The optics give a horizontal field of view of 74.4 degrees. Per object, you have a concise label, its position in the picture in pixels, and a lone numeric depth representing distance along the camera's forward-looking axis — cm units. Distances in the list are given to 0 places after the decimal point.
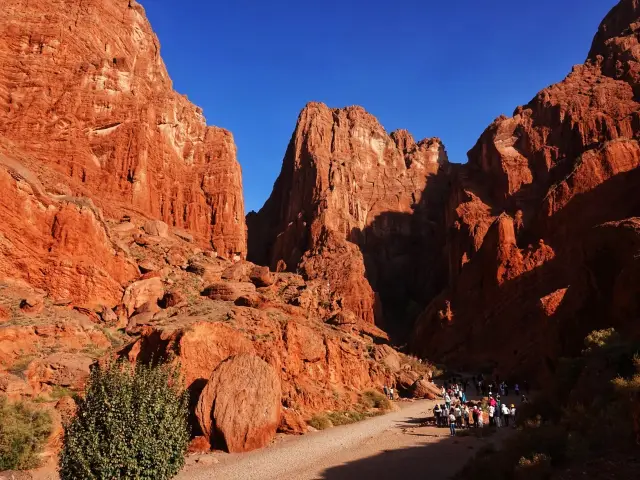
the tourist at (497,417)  2266
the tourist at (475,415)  2331
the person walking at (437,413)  2478
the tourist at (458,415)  2432
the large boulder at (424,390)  3792
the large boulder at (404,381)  3972
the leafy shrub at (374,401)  3070
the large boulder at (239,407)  1900
